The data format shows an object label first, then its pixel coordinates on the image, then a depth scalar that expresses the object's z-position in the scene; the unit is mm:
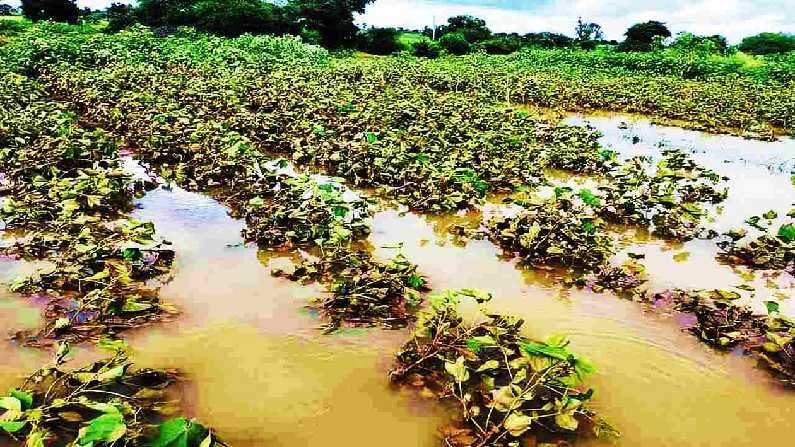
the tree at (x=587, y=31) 51947
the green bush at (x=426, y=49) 39375
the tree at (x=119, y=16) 33094
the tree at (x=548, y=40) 48438
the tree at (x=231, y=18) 35594
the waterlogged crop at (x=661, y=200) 6261
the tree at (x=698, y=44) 29703
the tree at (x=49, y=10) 37812
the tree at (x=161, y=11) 37031
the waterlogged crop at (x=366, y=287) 4328
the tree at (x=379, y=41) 40500
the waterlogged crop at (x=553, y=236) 5332
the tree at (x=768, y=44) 37219
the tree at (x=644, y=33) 42944
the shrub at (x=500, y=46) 43062
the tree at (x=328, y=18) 39250
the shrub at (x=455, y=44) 41875
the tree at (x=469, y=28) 47906
